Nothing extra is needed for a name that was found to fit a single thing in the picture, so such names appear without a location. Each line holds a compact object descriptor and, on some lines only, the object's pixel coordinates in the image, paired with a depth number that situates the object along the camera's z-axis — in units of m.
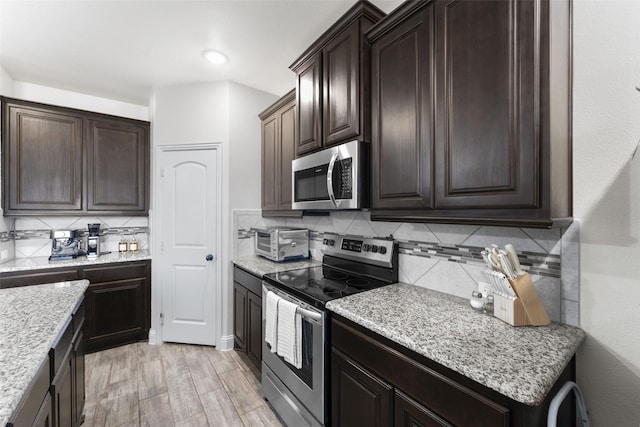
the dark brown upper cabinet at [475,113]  0.93
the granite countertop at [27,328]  0.73
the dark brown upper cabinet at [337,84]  1.59
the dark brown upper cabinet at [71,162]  2.52
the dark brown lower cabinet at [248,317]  2.13
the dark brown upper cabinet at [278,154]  2.44
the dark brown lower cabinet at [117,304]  2.62
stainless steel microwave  1.58
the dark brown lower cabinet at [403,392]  0.80
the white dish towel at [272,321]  1.74
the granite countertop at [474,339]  0.78
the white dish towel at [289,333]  1.56
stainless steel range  1.45
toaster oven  2.43
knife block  1.08
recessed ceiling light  2.28
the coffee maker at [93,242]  2.79
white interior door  2.81
